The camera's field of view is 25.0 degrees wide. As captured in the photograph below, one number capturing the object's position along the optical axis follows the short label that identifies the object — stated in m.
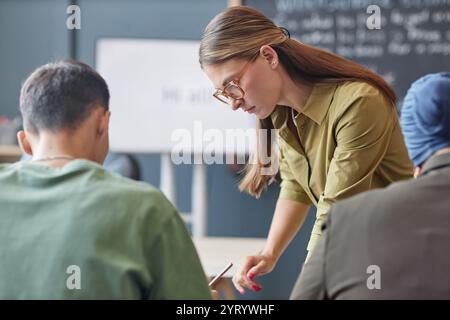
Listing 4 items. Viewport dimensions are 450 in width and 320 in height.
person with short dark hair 1.70
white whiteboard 4.09
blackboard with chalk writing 3.98
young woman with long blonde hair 2.20
